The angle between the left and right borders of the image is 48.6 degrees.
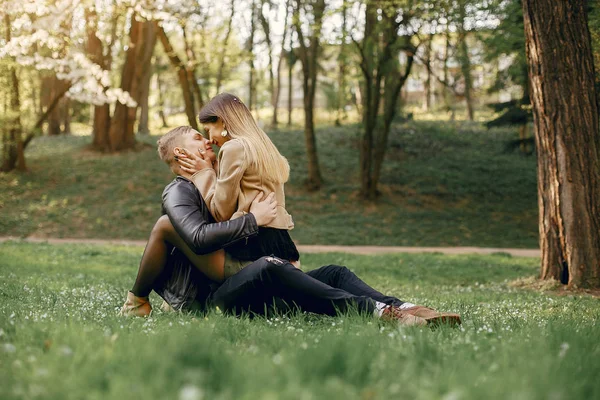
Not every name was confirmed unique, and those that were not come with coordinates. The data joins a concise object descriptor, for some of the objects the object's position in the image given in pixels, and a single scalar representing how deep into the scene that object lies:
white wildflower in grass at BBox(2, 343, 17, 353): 3.03
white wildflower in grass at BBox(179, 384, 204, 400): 1.89
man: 4.75
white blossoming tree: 13.09
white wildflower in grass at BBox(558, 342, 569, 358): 3.12
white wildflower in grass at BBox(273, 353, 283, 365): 2.79
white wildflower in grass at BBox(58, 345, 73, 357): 2.78
